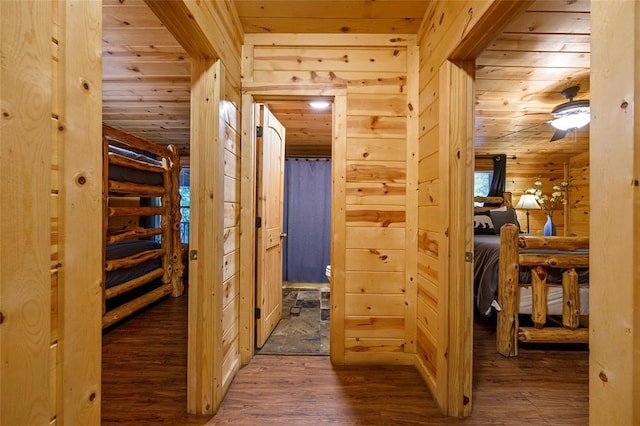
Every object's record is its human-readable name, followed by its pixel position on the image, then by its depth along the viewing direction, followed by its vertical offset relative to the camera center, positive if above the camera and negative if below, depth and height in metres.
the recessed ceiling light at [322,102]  2.17 +0.86
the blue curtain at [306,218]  4.58 -0.09
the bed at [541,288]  2.29 -0.62
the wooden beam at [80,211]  0.69 +0.00
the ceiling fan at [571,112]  2.74 +1.03
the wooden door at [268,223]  2.33 -0.10
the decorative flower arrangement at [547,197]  4.68 +0.30
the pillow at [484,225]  4.24 -0.17
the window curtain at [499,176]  5.02 +0.69
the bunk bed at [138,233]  2.73 -0.24
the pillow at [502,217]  4.33 -0.05
